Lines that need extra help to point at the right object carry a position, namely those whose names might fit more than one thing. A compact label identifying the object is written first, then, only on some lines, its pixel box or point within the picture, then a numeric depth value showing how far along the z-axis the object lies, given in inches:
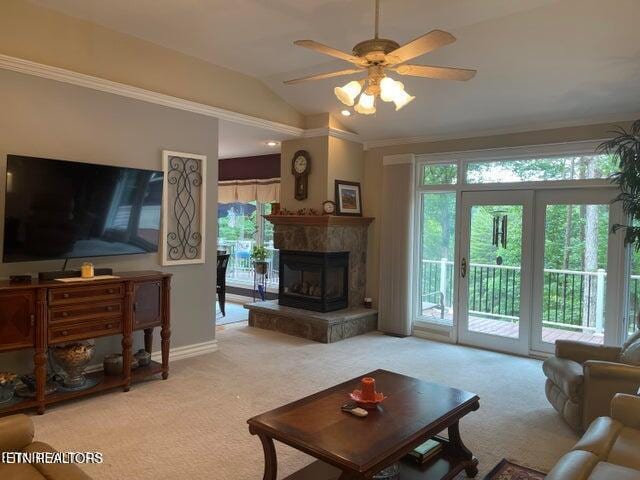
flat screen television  131.9
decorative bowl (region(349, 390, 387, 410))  95.0
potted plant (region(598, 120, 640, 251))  148.6
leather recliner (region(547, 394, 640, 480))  73.0
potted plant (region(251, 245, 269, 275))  306.5
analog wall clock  242.2
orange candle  96.2
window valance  309.9
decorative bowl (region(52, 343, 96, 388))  138.3
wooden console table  125.9
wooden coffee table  78.0
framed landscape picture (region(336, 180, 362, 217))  239.6
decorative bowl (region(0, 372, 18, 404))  127.6
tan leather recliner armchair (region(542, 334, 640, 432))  115.3
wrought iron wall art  181.8
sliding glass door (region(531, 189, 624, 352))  181.0
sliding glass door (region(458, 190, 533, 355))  203.3
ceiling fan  101.8
